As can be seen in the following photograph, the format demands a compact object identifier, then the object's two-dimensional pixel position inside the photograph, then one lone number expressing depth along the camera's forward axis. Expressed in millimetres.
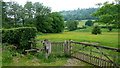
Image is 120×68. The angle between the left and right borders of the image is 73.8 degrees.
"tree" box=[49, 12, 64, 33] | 28025
